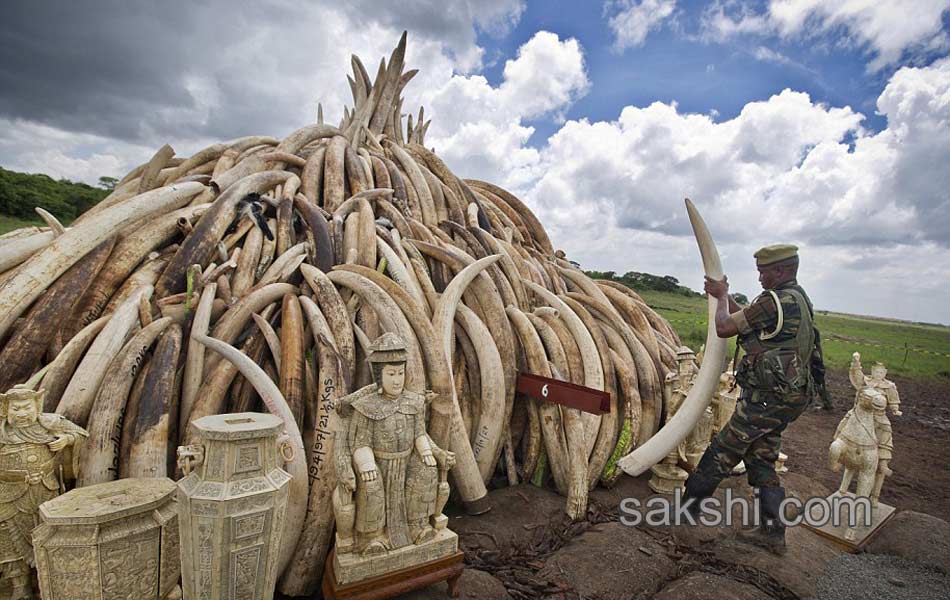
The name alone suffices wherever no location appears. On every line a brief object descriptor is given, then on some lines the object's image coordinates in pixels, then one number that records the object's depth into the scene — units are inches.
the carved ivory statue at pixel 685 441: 226.7
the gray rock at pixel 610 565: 155.9
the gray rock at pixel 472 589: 144.6
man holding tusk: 171.5
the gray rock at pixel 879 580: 158.2
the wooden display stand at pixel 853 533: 187.9
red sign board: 185.6
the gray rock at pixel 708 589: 151.0
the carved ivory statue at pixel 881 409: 199.3
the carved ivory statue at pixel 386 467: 134.5
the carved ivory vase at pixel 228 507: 108.8
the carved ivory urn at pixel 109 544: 108.5
